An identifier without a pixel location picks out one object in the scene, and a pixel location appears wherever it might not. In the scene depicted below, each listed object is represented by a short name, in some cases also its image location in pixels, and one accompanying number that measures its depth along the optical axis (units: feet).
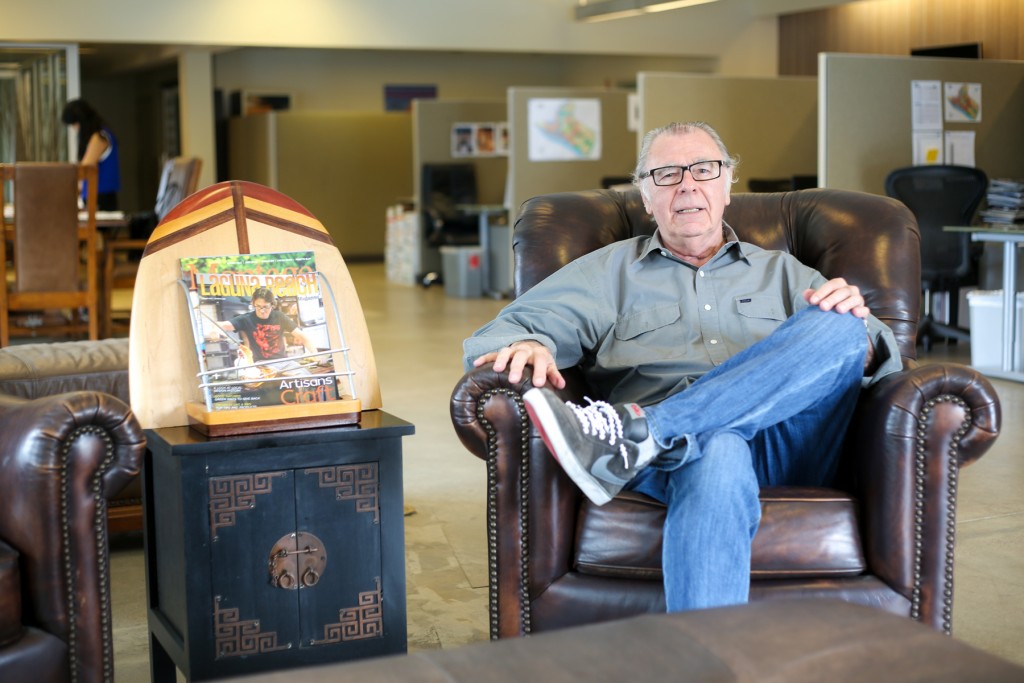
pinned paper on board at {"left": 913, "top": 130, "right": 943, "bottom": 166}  24.36
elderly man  6.49
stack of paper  20.81
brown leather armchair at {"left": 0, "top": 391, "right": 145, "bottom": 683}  6.10
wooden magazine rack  6.55
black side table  6.29
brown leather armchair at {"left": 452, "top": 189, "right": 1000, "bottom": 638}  6.65
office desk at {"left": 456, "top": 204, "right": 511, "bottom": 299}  32.12
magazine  6.55
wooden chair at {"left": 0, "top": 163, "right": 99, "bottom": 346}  18.54
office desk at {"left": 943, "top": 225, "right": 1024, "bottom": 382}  18.65
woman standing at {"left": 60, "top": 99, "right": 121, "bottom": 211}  23.43
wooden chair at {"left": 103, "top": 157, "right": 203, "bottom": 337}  21.08
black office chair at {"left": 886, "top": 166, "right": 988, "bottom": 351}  20.89
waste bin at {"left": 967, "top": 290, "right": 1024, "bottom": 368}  19.20
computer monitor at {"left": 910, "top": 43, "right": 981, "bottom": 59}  31.04
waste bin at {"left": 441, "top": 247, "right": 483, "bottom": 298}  31.96
